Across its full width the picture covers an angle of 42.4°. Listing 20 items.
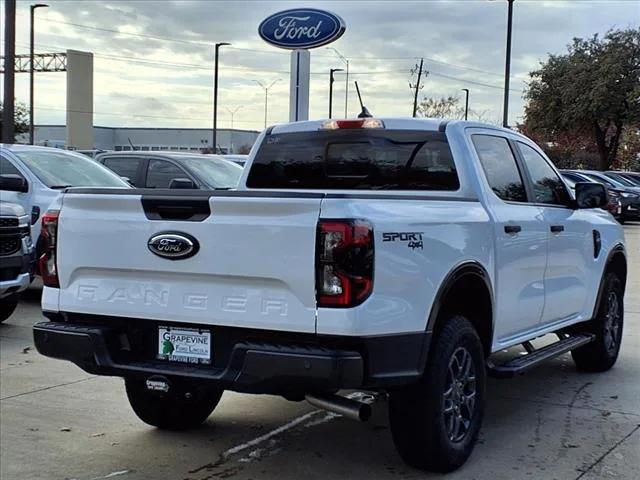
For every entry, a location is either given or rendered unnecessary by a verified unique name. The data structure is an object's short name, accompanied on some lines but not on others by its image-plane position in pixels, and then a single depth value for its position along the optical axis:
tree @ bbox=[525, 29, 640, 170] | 39.31
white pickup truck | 3.83
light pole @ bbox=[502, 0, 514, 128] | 28.69
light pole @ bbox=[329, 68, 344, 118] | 47.93
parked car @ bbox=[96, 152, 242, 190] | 12.91
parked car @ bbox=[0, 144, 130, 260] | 9.75
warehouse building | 95.50
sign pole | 12.84
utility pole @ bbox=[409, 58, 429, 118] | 44.21
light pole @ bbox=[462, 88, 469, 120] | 51.60
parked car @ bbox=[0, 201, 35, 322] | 7.96
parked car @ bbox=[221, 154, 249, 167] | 15.94
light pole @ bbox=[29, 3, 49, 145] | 33.38
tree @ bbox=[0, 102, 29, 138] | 47.34
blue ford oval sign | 13.24
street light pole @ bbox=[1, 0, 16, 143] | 16.62
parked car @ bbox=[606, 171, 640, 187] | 27.86
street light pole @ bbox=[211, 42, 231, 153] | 39.88
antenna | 5.99
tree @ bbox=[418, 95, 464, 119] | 53.75
